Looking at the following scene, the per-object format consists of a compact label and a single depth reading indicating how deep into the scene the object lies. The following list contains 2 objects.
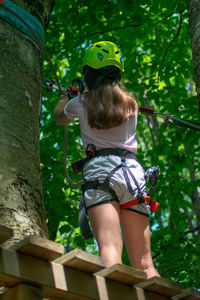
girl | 5.48
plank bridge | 3.96
